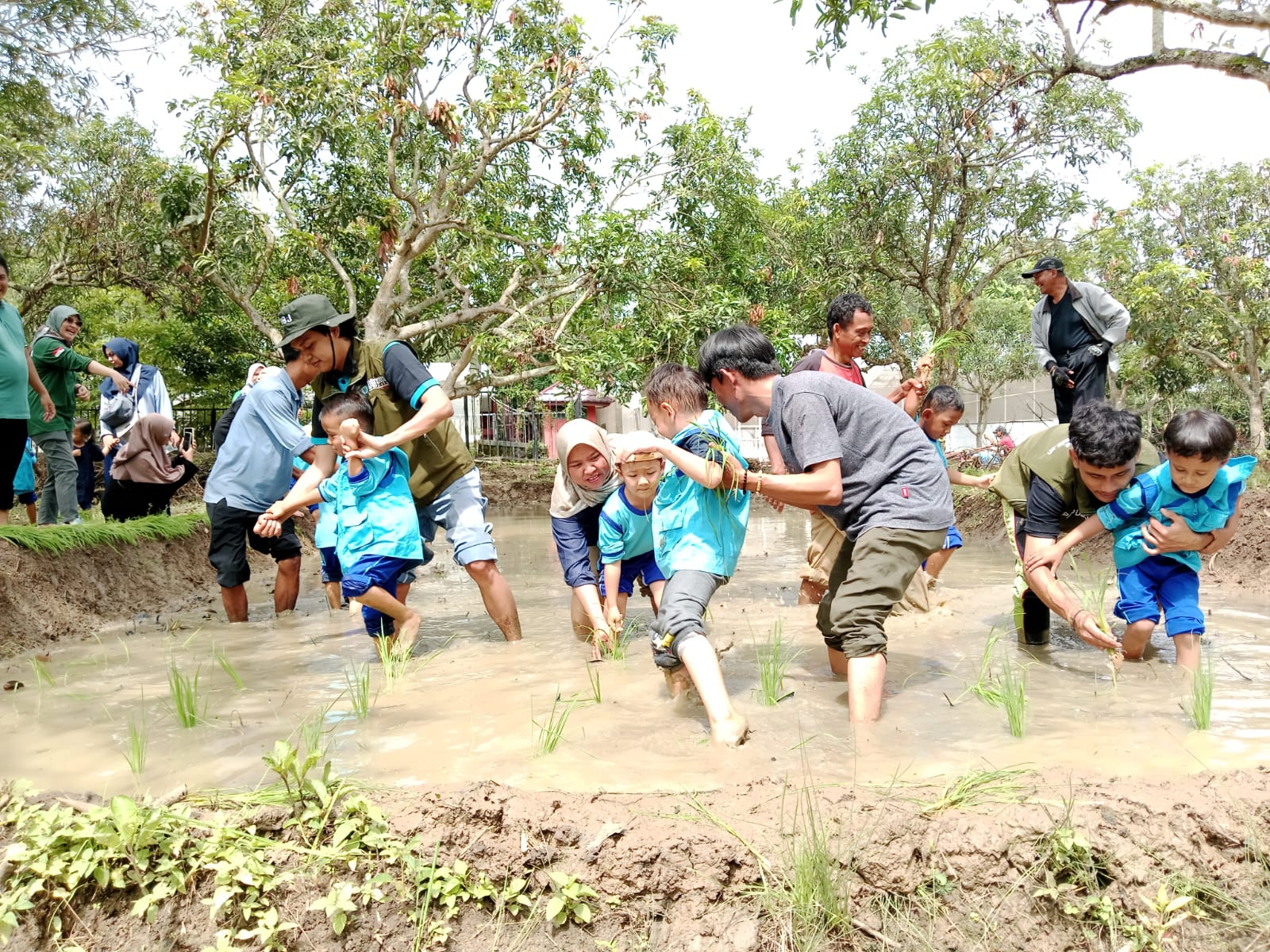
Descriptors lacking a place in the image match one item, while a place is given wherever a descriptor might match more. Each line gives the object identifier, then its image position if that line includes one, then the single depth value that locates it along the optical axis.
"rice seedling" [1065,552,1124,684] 3.78
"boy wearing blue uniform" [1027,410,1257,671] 3.44
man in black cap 5.73
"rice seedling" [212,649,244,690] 3.39
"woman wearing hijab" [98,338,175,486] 7.39
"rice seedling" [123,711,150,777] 2.66
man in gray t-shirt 3.25
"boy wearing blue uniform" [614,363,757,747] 3.12
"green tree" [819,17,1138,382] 11.93
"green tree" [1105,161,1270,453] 16.20
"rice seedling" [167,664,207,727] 3.12
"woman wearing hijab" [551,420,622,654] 4.54
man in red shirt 4.90
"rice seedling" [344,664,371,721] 3.32
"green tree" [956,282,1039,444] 27.42
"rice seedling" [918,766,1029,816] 2.34
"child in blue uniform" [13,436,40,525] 8.79
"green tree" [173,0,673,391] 10.39
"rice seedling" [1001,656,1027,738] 2.98
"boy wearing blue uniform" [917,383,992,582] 5.43
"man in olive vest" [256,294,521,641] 4.28
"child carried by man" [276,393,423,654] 4.33
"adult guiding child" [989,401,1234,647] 3.64
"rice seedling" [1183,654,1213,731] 2.98
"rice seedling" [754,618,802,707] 3.45
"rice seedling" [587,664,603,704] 3.39
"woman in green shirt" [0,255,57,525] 5.44
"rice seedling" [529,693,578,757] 2.83
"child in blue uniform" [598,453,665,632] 4.24
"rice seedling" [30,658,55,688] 3.89
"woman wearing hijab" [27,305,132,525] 7.24
